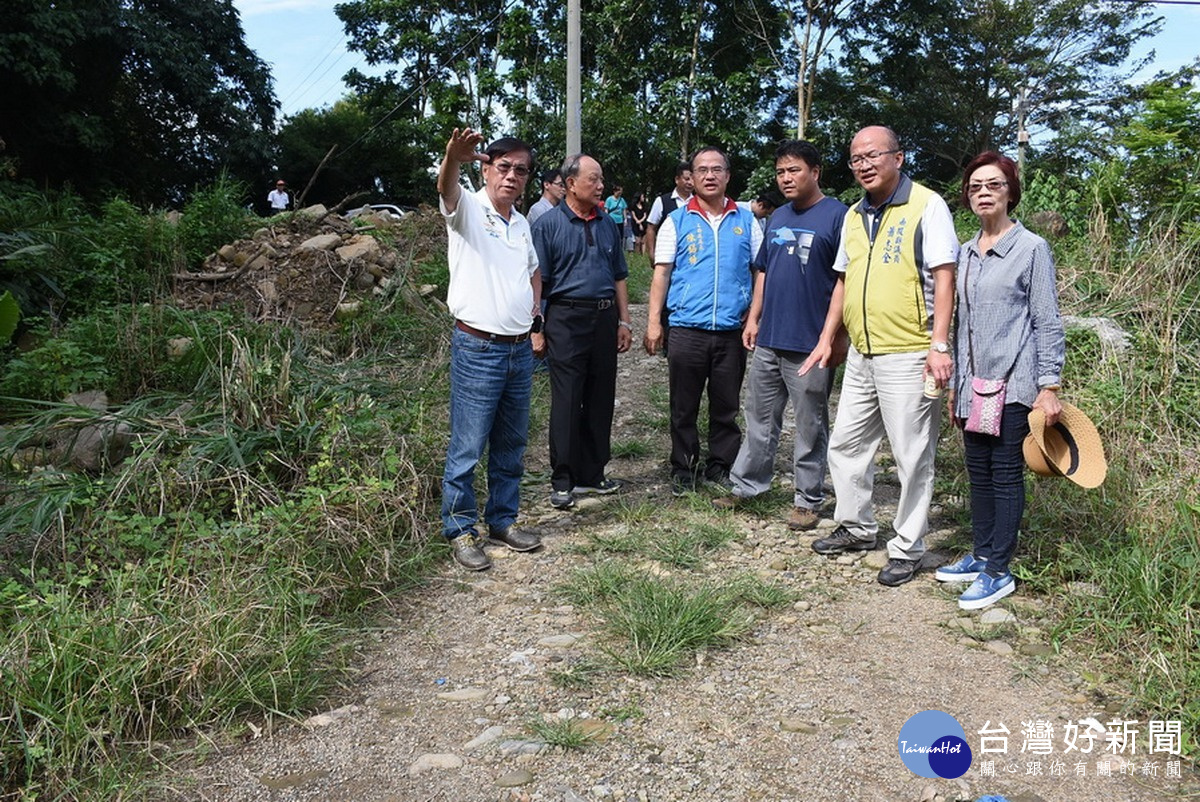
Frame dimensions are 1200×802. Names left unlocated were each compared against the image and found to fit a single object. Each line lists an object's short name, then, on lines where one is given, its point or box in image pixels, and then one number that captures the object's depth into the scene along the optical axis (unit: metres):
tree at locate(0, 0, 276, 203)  15.94
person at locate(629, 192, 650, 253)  16.83
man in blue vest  4.64
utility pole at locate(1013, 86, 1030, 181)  23.82
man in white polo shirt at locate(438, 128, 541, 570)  3.87
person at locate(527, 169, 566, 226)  7.02
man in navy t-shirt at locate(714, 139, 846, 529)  4.30
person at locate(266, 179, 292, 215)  17.70
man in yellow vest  3.60
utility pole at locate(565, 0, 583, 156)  11.03
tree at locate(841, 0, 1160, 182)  23.23
